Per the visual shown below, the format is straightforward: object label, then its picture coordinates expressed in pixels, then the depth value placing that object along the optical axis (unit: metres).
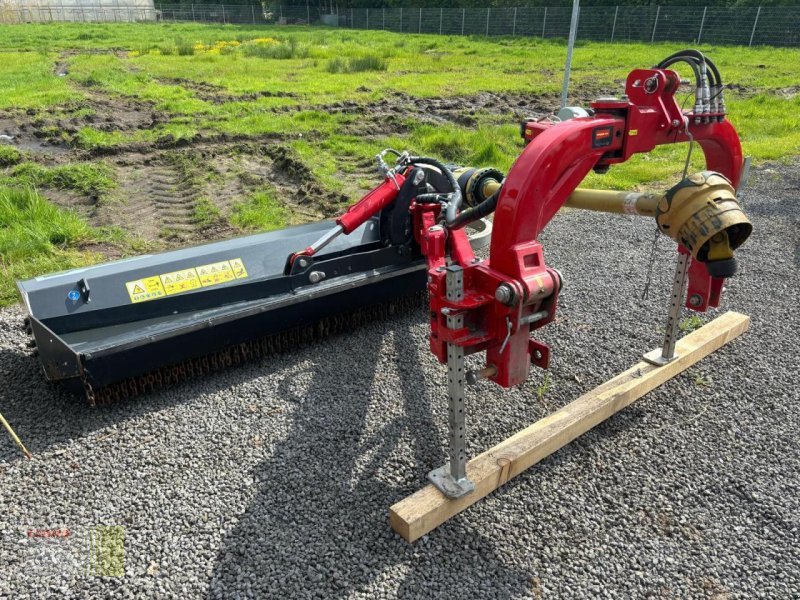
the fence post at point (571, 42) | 6.57
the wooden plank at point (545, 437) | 2.57
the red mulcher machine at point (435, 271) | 2.20
